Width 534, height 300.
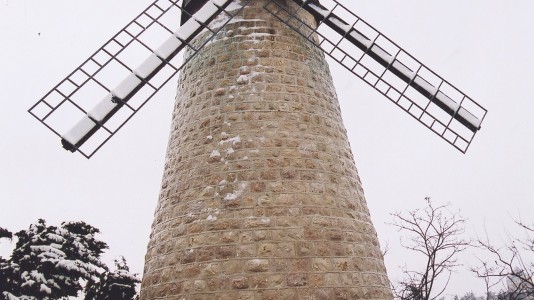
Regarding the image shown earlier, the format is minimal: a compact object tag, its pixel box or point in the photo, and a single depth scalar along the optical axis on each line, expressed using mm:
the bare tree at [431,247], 12234
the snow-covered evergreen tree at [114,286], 12078
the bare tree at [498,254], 12155
